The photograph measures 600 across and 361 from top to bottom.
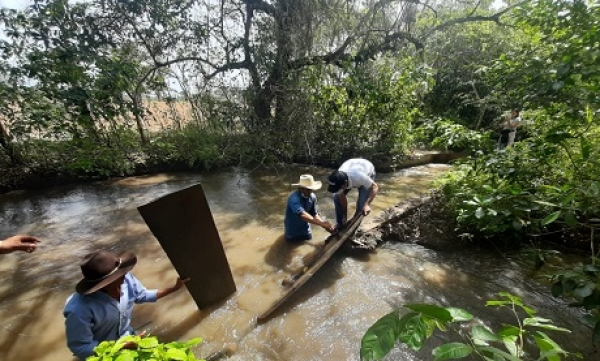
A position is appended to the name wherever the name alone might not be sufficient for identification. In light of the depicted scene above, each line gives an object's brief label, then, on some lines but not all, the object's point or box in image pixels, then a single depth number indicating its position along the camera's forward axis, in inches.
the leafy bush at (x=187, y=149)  343.0
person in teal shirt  173.8
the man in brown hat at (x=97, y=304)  81.0
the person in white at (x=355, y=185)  177.2
